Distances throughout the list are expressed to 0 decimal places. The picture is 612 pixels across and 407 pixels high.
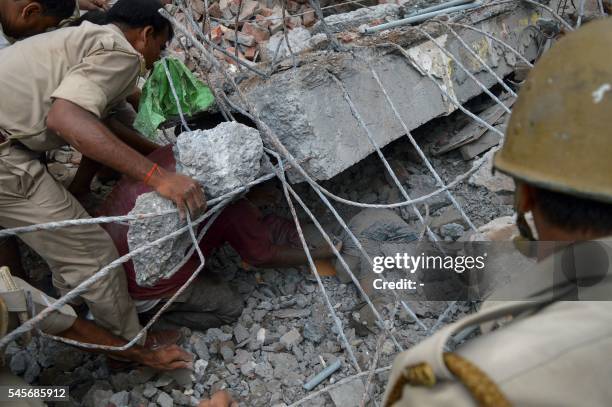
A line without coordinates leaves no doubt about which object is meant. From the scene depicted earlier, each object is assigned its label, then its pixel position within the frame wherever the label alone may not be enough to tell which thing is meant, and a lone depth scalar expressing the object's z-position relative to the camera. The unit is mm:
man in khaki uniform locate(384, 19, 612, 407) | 841
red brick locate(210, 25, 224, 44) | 5279
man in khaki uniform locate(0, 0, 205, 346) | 2074
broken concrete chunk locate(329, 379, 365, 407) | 2238
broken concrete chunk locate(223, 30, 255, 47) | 5199
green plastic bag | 2521
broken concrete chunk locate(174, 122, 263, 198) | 2176
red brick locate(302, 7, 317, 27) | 5622
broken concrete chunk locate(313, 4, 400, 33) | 3711
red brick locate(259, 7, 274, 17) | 5707
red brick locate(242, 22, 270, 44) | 5336
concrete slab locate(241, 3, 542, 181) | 2531
